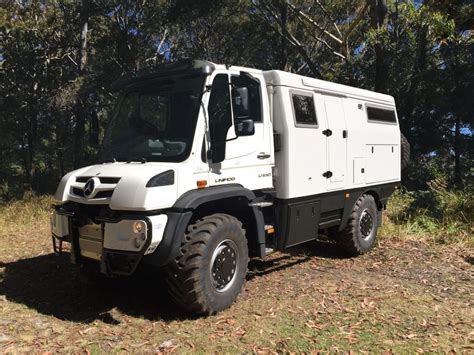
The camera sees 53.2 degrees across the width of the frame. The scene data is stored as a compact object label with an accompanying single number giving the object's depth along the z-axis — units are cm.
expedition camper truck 465
